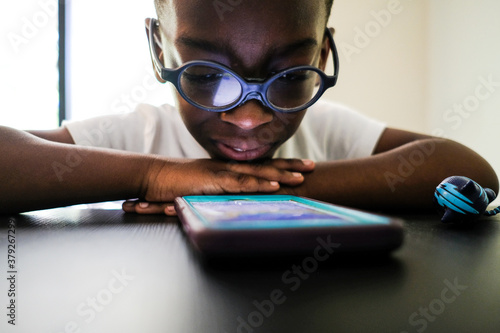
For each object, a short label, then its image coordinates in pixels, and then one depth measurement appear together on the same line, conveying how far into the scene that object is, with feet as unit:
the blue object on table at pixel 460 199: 1.12
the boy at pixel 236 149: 1.50
